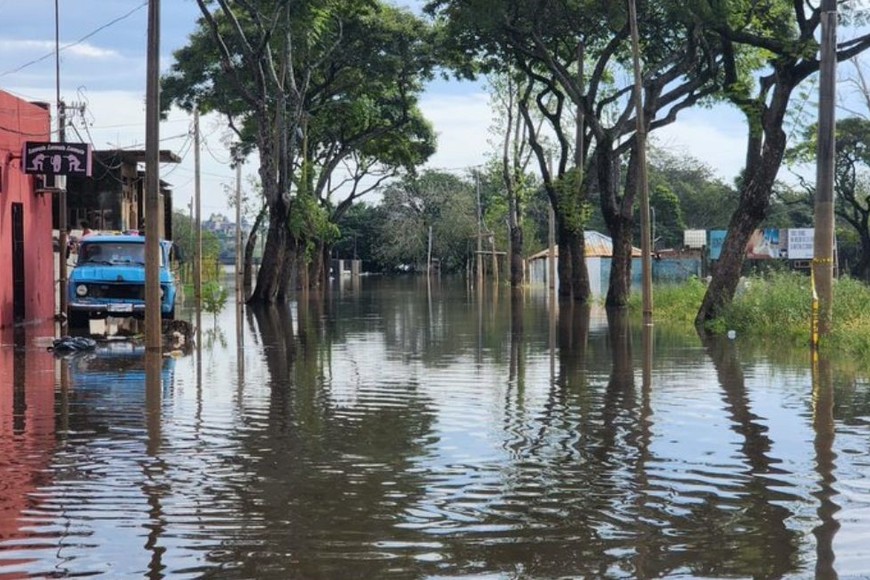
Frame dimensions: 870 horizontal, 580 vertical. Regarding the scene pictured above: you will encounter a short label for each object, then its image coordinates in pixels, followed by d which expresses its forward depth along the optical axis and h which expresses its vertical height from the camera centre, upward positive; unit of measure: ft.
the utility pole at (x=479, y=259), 260.66 +2.45
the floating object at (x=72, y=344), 68.18 -4.22
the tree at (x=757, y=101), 78.02 +12.07
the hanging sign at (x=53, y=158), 96.63 +9.91
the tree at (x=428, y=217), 351.67 +16.88
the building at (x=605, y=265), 190.90 +0.56
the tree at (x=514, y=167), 194.80 +18.18
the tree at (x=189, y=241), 224.98 +8.27
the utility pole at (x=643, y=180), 93.15 +7.25
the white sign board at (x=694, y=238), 213.05 +5.52
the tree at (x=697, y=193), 303.48 +20.21
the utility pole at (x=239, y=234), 176.06 +6.57
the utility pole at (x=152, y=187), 64.69 +4.87
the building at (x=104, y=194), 152.15 +10.80
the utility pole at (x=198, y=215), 145.05 +7.58
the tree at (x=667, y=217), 288.10 +12.88
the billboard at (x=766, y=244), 212.84 +4.22
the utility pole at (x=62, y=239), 97.86 +3.03
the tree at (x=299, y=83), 121.19 +24.99
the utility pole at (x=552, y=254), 173.30 +2.23
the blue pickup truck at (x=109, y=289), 87.66 -1.17
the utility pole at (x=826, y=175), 67.41 +5.40
